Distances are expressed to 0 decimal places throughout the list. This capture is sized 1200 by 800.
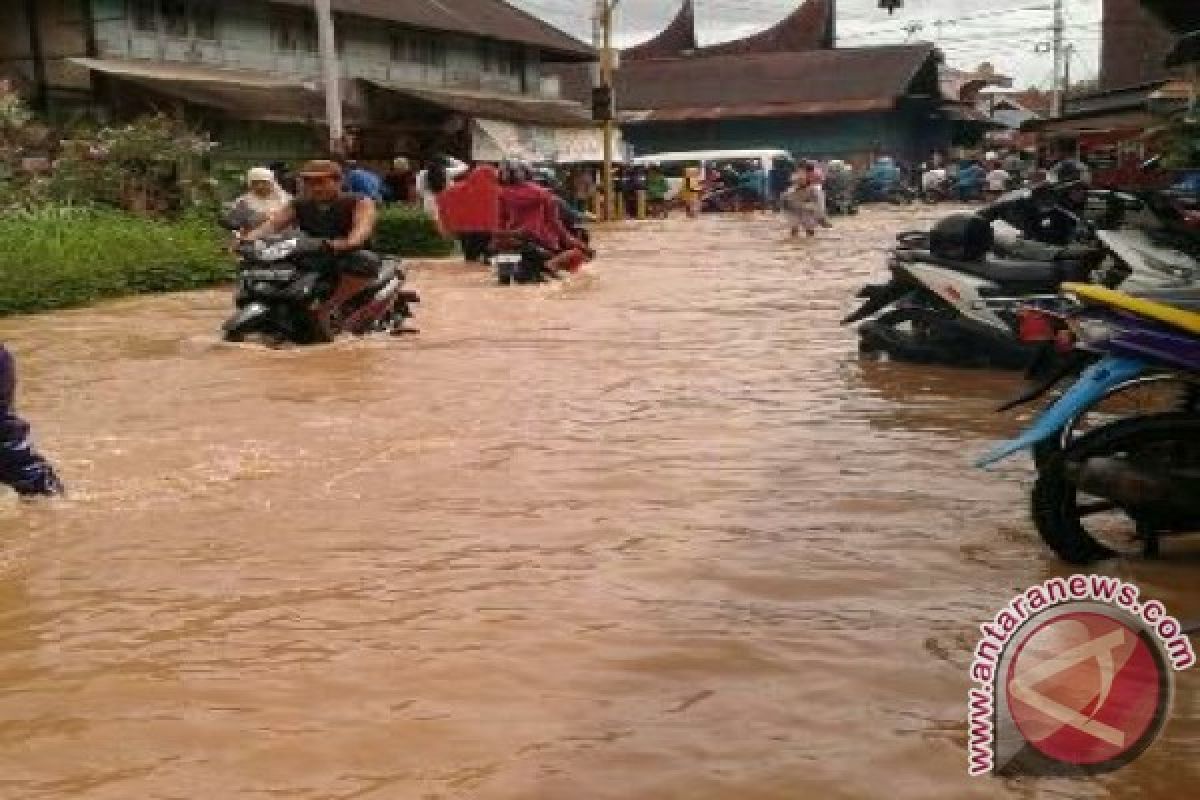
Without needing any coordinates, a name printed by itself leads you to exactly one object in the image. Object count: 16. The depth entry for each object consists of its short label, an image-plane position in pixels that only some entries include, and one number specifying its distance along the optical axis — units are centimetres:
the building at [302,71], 2055
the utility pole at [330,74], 1931
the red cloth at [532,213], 1539
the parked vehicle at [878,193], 3988
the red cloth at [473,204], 1669
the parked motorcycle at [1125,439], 407
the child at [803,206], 2397
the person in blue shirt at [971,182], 3775
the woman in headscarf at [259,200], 1295
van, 3666
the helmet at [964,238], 806
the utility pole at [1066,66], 5403
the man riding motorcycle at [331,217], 974
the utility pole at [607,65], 3006
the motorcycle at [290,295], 959
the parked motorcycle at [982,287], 778
